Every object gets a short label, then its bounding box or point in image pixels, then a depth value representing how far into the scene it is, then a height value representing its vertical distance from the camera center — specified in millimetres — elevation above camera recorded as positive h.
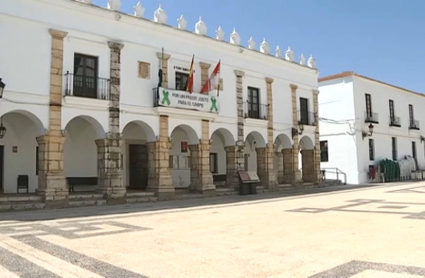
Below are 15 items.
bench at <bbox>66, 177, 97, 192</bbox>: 13839 -223
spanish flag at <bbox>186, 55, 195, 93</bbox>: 14117 +3223
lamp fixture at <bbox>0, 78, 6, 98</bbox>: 10152 +2240
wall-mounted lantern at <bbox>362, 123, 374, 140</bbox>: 22628 +2135
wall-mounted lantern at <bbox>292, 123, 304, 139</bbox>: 18453 +1887
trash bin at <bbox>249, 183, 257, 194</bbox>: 15745 -614
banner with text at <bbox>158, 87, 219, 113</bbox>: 13509 +2544
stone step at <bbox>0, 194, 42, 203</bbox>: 10346 -580
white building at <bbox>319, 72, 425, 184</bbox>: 22406 +2705
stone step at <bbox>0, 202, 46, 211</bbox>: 10242 -776
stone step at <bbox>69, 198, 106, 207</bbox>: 11398 -787
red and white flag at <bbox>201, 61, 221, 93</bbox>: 14719 +3316
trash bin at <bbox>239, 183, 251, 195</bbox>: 15453 -632
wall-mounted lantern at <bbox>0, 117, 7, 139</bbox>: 11803 +1311
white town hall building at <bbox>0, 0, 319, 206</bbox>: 11250 +2403
